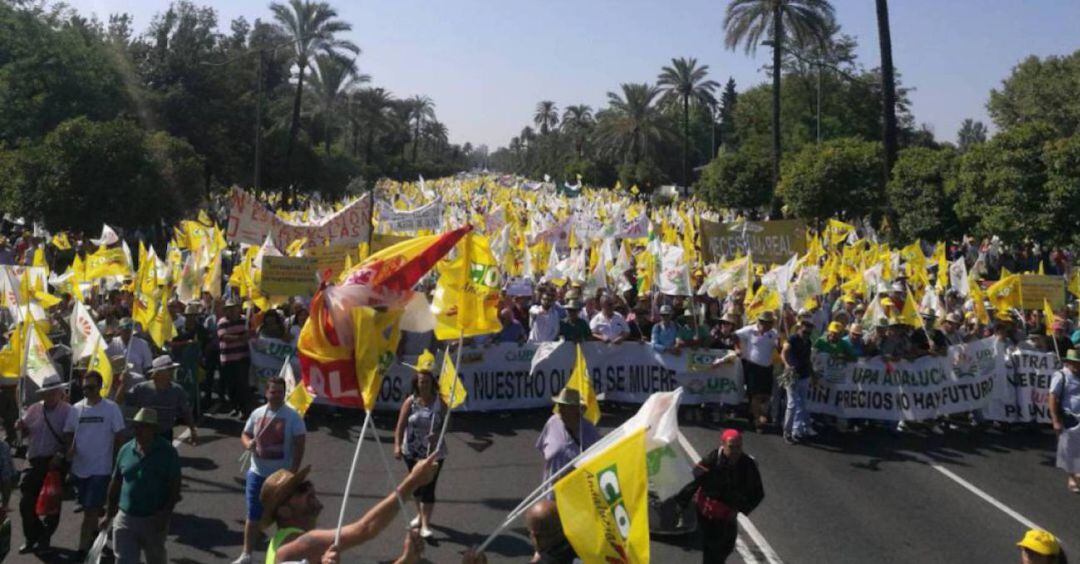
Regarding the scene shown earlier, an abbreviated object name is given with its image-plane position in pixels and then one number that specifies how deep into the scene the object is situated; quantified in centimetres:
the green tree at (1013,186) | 2173
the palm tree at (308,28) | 4488
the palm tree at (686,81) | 6412
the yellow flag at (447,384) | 827
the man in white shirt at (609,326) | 1259
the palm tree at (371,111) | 6861
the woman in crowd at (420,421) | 766
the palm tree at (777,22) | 3384
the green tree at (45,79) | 3158
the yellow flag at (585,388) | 697
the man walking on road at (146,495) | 596
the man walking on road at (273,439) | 693
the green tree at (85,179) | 2388
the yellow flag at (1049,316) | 1228
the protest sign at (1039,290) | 1319
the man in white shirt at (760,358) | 1144
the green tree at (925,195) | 2512
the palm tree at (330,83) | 5412
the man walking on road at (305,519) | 395
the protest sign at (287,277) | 1226
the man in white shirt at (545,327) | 1295
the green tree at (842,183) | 3088
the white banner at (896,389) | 1161
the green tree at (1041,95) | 4747
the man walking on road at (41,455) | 718
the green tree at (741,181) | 4197
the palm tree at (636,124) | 7119
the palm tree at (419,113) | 11328
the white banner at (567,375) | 1207
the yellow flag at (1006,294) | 1324
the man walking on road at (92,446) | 700
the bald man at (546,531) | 425
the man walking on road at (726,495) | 616
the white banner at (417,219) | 2323
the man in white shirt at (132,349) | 1012
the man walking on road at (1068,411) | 921
